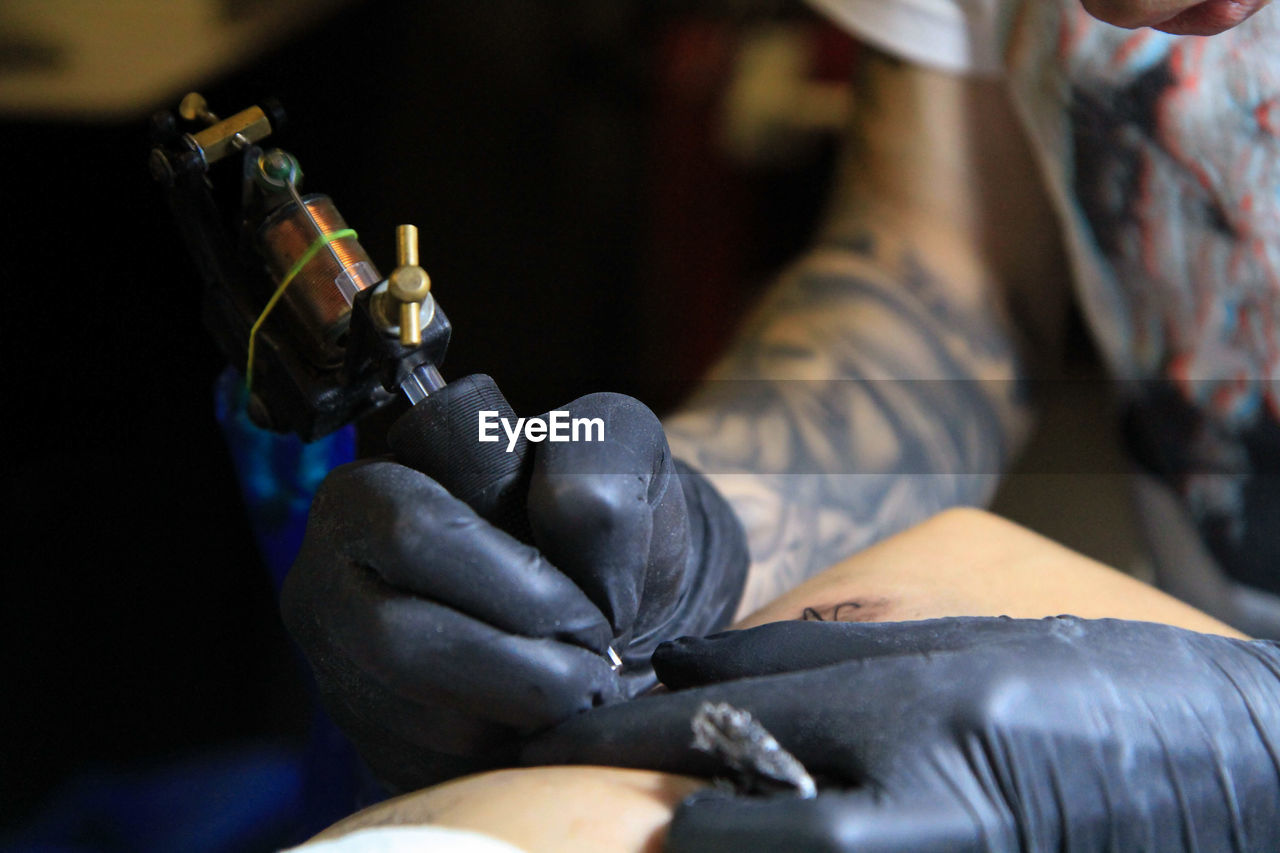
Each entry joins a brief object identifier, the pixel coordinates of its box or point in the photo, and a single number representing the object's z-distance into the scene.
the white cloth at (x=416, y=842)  0.51
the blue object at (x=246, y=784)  0.65
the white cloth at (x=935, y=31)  0.74
